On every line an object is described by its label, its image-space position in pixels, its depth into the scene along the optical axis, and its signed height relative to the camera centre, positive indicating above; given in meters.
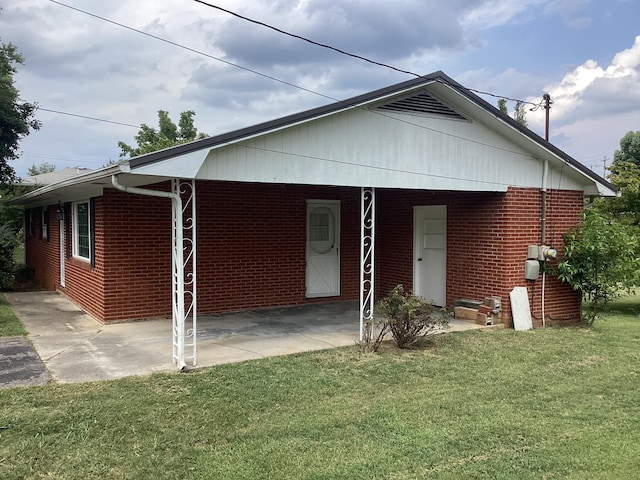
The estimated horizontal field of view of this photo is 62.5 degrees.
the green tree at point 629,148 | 34.78 +5.54
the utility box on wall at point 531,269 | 9.10 -0.66
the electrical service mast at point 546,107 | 24.28 +5.75
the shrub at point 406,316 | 6.98 -1.15
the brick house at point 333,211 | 6.61 +0.37
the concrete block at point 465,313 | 9.27 -1.47
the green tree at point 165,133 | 36.81 +7.01
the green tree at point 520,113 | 27.14 +6.20
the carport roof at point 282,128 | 5.55 +1.10
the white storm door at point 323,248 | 11.05 -0.37
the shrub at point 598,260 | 8.83 -0.50
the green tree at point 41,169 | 64.19 +7.82
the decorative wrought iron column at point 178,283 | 5.91 -0.60
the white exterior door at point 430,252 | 10.45 -0.44
